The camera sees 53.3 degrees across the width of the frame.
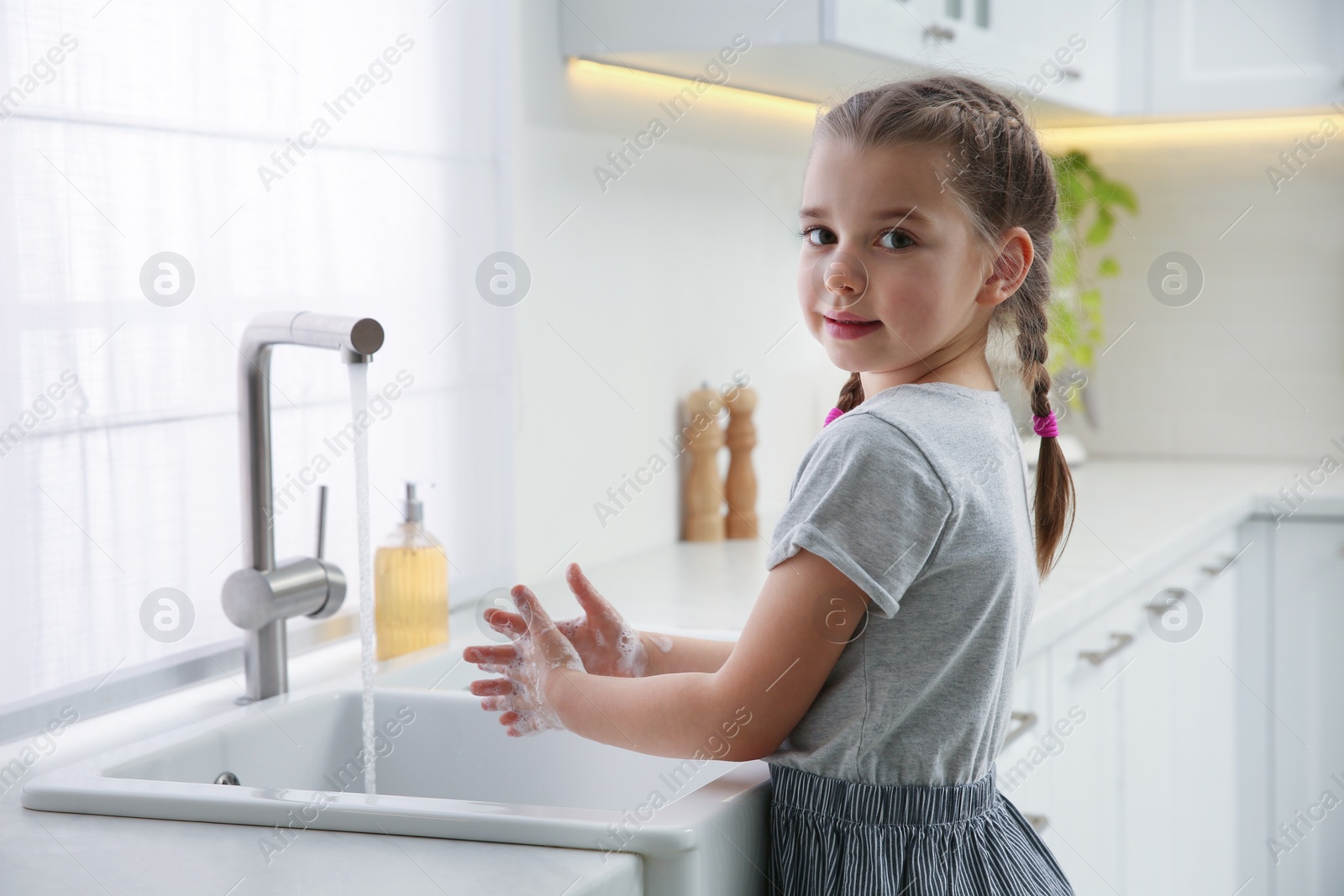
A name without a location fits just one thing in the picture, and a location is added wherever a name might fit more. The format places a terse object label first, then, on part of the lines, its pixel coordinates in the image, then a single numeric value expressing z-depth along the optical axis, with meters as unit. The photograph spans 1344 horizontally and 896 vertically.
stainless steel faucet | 1.09
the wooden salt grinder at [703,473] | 2.00
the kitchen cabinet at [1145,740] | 1.59
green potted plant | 2.87
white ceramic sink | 0.77
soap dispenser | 1.31
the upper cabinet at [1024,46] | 1.60
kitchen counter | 0.72
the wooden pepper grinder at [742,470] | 2.04
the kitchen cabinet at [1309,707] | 2.41
